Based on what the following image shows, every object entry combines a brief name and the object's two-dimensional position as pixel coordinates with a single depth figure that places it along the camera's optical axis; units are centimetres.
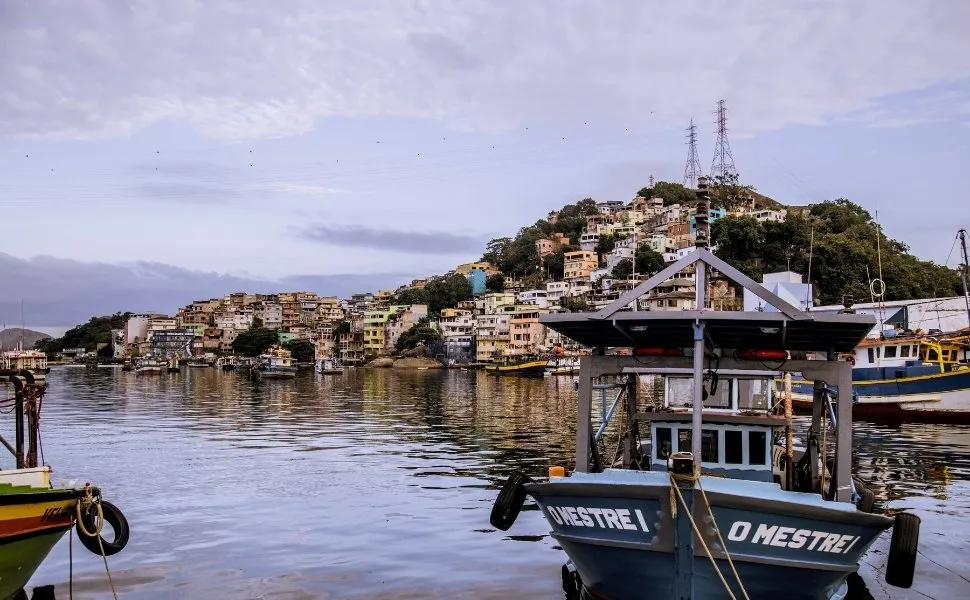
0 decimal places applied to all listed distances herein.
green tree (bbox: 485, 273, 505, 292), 18250
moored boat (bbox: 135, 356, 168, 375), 13298
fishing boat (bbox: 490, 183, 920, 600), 1053
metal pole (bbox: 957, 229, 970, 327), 4901
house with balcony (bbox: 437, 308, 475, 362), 15150
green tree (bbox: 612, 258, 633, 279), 13662
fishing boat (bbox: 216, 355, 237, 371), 16462
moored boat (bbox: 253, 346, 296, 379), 11569
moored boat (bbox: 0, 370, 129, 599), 1192
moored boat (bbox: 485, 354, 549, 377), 11685
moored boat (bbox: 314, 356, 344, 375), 12800
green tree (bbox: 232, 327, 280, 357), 17750
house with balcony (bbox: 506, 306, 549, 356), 13850
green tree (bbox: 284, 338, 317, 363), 17688
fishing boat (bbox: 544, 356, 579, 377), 11050
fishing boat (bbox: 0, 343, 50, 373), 5606
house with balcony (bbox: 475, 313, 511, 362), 14475
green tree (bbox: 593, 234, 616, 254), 16450
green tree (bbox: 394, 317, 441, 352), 15612
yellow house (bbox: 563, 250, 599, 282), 15250
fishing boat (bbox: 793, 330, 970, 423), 4331
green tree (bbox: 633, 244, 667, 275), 13788
